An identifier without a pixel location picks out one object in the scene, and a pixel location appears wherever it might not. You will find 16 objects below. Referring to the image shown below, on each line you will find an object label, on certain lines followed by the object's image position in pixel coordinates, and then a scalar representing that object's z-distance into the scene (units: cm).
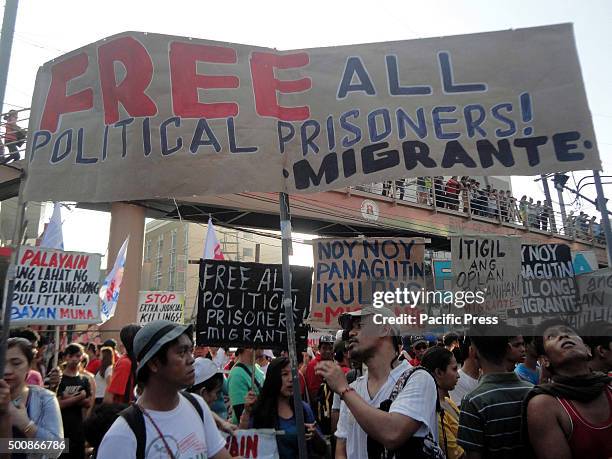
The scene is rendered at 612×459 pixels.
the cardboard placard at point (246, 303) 461
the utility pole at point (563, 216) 2234
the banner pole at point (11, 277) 248
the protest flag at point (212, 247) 964
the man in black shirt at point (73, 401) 521
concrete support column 1302
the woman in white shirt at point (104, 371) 707
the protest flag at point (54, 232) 980
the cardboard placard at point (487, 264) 701
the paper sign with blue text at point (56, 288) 749
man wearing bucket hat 215
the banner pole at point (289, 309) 304
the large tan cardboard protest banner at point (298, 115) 314
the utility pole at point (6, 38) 330
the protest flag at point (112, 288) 1039
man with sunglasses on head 254
